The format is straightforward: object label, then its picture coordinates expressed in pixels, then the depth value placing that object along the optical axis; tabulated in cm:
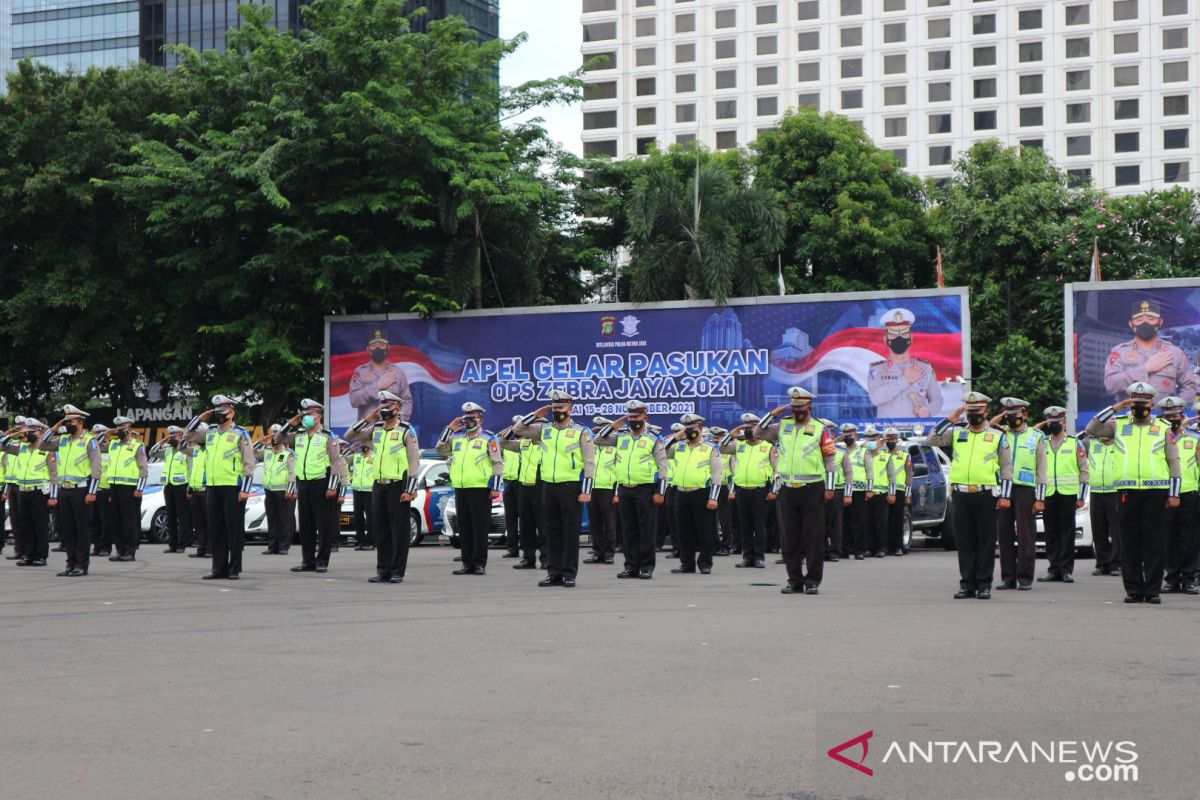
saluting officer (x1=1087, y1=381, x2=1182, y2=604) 1438
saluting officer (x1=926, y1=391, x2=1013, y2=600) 1466
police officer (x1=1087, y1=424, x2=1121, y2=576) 1595
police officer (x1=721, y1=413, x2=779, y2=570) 2044
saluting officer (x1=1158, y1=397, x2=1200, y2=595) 1555
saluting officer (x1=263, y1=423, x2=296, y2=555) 2261
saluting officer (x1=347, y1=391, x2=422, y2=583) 1653
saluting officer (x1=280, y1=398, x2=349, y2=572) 1848
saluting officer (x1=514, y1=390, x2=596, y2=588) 1617
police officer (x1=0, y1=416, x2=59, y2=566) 1969
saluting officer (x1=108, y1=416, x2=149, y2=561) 2153
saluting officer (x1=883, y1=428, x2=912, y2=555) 2383
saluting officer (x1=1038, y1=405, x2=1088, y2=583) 1764
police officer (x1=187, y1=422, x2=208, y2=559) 2134
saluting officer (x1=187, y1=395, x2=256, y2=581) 1655
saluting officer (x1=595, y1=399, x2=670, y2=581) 1775
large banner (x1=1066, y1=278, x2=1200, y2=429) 3075
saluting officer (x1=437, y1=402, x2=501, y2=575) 1773
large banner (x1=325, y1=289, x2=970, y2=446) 3222
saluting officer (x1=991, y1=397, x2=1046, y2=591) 1611
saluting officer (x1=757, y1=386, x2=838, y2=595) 1493
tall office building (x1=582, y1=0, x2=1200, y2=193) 9088
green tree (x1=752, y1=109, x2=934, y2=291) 4941
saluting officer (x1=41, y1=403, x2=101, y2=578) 1809
